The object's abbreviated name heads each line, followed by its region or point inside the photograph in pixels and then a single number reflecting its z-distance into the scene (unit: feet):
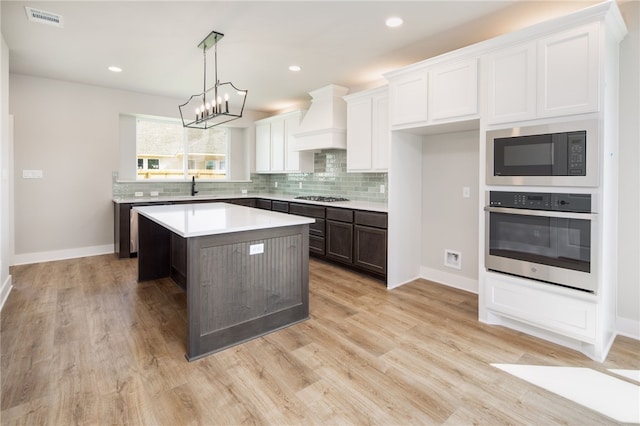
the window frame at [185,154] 18.95
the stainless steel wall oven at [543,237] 7.64
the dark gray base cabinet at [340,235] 14.26
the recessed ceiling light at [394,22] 9.66
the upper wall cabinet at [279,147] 19.06
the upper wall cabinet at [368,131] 13.37
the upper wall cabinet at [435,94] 9.70
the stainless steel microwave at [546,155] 7.48
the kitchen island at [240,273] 7.59
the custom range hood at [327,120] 15.76
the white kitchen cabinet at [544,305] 7.72
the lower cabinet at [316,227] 15.80
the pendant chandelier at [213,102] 10.57
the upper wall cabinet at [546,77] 7.46
